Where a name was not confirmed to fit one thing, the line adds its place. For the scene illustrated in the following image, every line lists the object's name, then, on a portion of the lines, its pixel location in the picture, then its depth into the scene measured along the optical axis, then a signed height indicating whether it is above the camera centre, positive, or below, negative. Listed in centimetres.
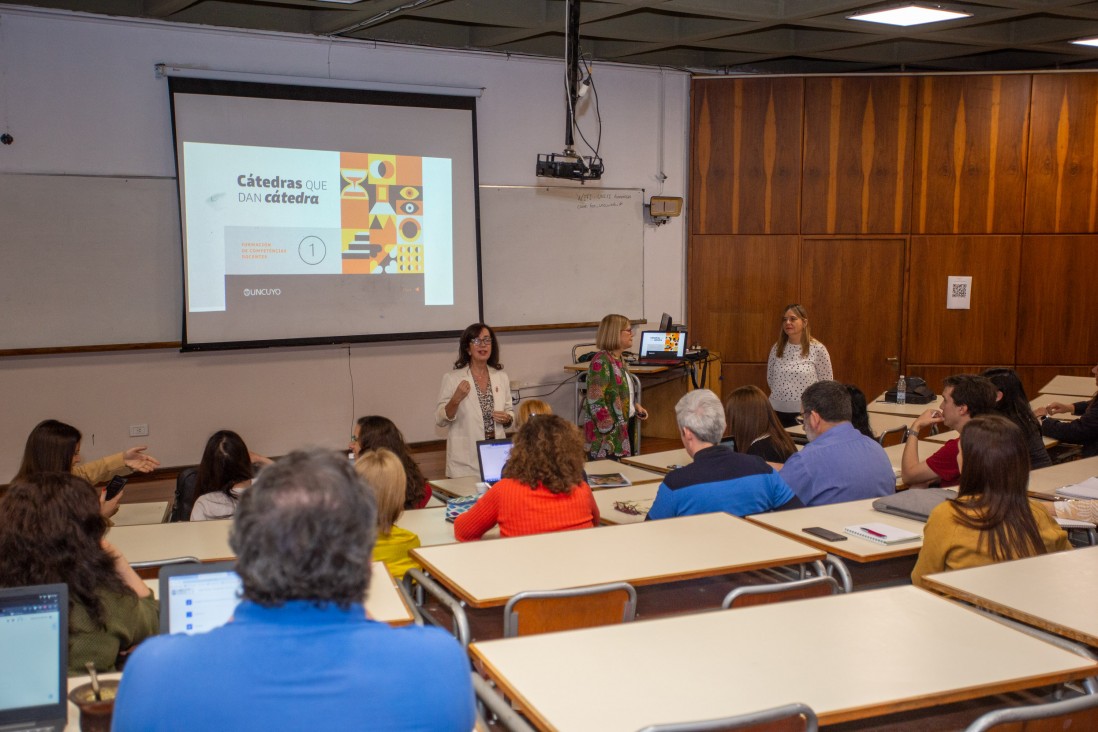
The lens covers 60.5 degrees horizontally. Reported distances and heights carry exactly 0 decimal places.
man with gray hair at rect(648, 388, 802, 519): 343 -79
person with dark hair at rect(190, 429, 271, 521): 371 -84
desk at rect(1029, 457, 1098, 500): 395 -95
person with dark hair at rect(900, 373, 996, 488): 429 -74
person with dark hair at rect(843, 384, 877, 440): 484 -74
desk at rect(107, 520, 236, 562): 316 -98
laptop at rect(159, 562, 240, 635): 203 -72
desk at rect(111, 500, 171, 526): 404 -110
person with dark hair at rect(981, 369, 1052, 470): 475 -72
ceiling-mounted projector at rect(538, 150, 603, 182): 662 +70
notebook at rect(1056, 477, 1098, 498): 377 -90
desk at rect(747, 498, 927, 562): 303 -92
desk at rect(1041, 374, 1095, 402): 693 -92
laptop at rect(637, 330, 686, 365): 795 -68
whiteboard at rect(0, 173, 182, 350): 634 +1
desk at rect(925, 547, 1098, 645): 231 -86
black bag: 654 -89
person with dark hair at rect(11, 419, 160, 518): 383 -76
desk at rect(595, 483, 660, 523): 379 -101
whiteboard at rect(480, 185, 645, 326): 804 +10
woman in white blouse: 649 -69
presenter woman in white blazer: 540 -80
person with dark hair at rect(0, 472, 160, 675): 215 -68
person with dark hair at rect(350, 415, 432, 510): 382 -73
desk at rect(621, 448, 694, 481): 477 -102
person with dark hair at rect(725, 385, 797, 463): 440 -76
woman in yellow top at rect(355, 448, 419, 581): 302 -77
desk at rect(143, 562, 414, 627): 234 -88
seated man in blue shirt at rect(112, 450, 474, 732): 128 -53
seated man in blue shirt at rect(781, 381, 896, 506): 386 -81
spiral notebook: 311 -90
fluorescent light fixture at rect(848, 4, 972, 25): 661 +179
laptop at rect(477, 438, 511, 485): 430 -88
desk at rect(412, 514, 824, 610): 265 -88
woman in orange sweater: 323 -76
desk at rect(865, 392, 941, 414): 620 -96
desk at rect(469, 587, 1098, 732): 187 -87
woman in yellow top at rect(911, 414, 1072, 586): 277 -74
